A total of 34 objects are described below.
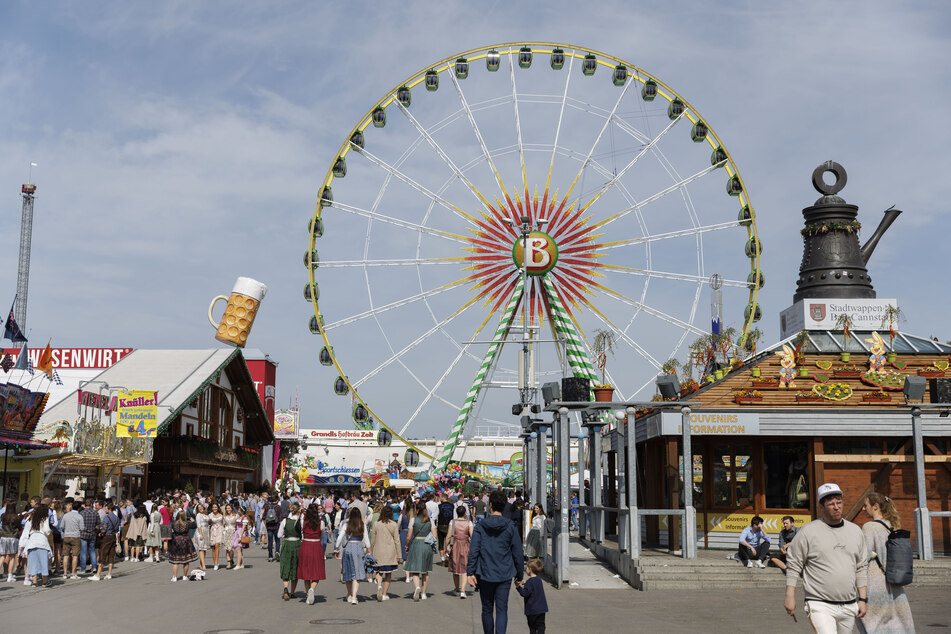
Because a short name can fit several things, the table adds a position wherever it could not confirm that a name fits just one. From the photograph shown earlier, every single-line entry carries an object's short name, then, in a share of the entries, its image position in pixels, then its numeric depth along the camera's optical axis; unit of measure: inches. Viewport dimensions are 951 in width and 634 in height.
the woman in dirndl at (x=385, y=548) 630.5
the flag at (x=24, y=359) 1561.3
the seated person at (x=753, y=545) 698.8
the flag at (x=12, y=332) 1283.2
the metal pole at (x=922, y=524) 719.7
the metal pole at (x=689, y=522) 716.0
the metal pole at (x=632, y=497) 693.3
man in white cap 271.7
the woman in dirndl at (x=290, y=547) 615.2
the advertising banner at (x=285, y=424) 2495.1
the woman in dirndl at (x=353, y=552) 603.5
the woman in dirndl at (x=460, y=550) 649.6
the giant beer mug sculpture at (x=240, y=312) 2014.0
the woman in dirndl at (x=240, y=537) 872.9
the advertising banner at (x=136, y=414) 1195.3
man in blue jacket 403.5
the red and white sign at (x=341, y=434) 3606.3
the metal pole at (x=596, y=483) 876.0
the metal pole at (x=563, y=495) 681.0
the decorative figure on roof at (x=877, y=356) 865.5
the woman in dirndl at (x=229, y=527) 869.2
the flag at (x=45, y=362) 1340.1
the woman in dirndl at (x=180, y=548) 750.5
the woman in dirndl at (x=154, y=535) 958.4
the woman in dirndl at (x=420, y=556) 633.0
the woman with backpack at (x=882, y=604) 293.4
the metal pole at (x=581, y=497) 960.9
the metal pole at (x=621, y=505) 717.3
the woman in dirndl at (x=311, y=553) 601.6
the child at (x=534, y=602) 366.3
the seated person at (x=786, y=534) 697.9
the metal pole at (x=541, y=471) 796.1
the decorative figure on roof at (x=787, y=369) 850.8
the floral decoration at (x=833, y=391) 845.8
